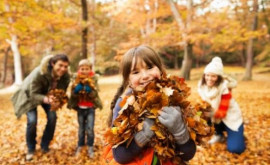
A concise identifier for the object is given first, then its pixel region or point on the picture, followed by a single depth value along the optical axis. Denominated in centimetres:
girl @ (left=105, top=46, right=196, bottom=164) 161
